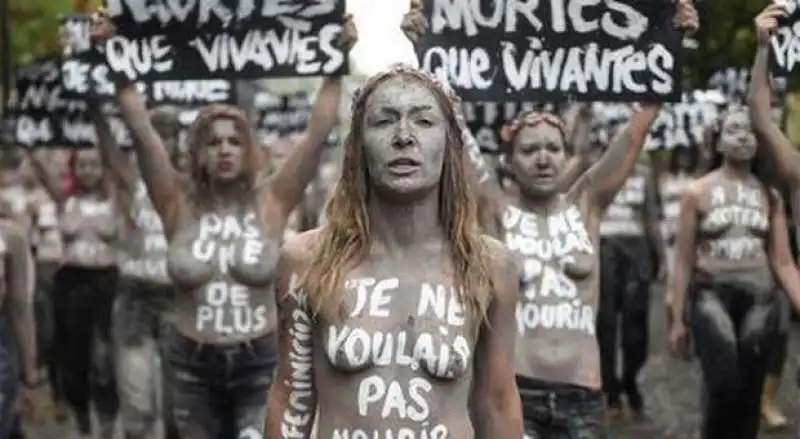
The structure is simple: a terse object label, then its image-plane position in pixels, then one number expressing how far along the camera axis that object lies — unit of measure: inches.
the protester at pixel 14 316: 381.4
